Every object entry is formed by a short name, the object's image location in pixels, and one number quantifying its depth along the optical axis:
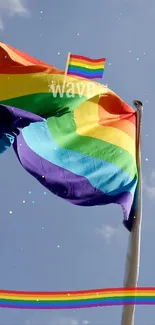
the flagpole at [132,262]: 8.19
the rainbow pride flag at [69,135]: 9.51
